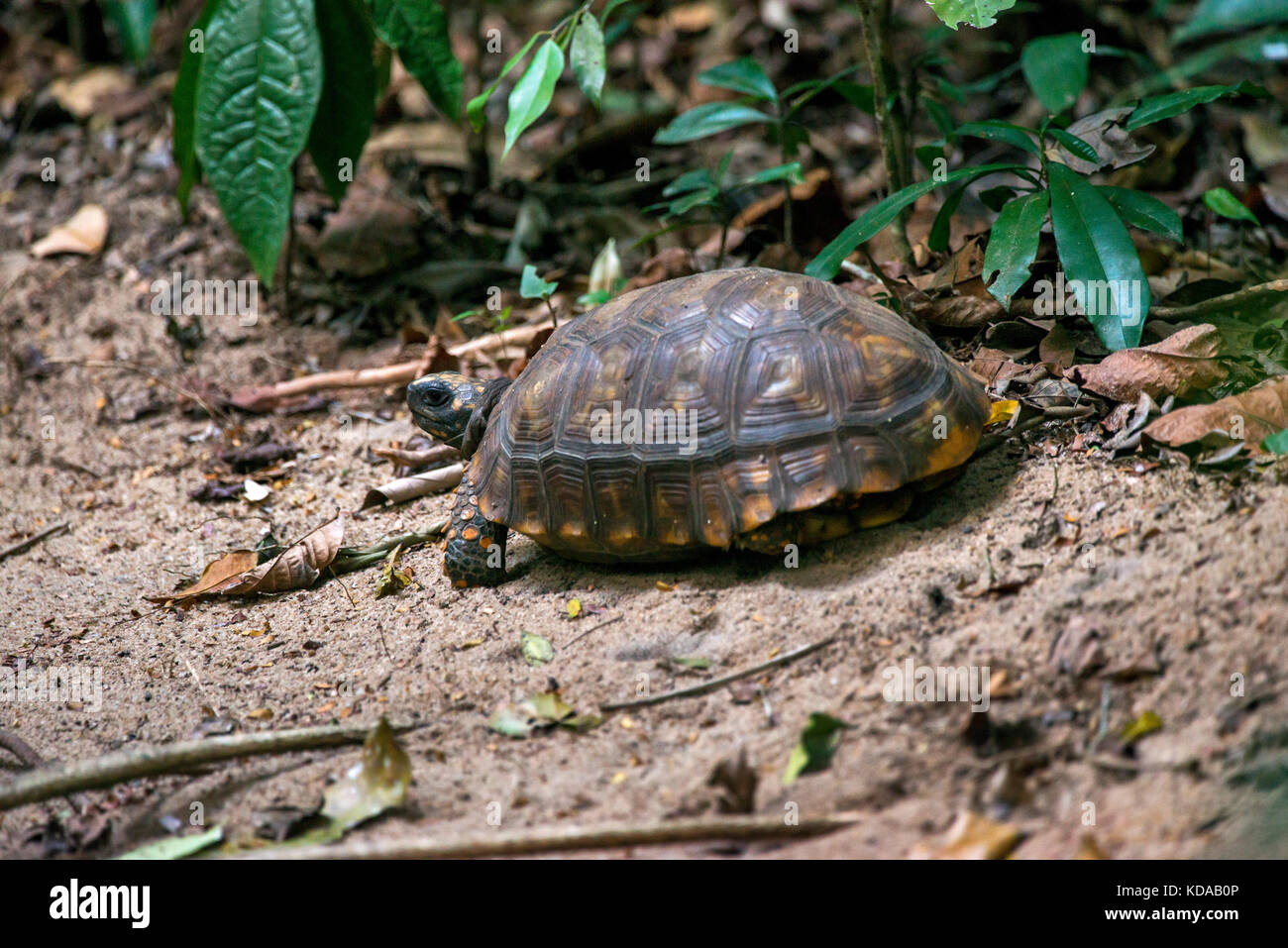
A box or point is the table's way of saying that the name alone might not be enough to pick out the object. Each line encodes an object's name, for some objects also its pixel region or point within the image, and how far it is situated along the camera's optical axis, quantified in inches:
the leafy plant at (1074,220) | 154.6
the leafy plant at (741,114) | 215.2
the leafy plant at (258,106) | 191.3
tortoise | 143.7
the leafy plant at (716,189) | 197.2
